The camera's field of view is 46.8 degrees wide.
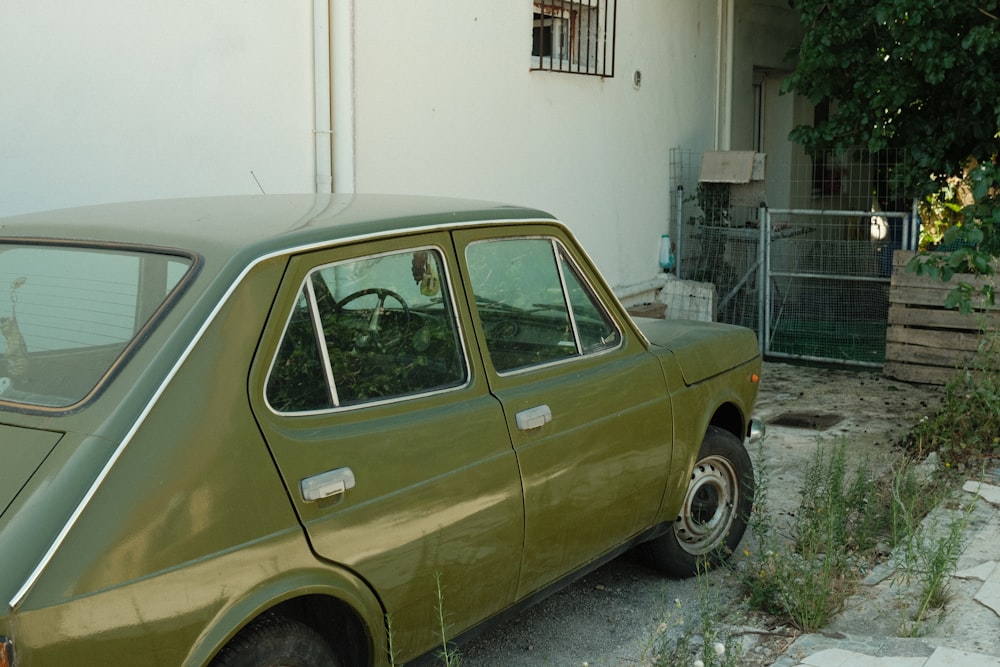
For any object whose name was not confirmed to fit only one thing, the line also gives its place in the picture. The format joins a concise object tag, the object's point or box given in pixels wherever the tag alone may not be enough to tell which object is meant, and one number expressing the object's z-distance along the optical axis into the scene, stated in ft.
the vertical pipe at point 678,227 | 36.65
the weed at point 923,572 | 15.05
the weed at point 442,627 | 10.95
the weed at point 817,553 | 15.29
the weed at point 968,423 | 22.95
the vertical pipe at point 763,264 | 35.17
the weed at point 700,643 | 12.59
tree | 29.43
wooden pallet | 29.89
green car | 8.71
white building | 18.52
